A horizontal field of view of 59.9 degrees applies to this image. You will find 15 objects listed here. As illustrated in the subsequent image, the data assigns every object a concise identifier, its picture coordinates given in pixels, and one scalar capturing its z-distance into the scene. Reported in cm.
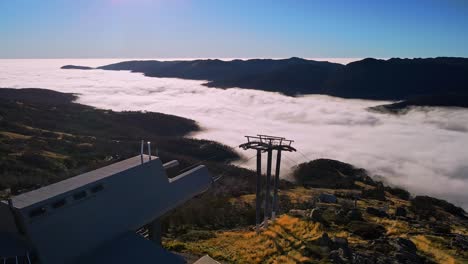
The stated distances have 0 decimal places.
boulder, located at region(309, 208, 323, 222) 3434
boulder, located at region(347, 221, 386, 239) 3192
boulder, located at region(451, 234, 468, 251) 2916
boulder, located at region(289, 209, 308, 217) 3594
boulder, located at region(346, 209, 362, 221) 3644
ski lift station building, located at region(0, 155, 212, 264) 1545
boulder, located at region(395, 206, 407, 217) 4219
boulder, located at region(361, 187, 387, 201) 6747
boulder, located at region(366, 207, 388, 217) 4103
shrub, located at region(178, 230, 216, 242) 3193
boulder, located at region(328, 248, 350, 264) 2461
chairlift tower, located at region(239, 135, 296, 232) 3288
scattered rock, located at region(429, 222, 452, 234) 3419
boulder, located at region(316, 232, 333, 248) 2697
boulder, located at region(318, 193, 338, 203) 4922
